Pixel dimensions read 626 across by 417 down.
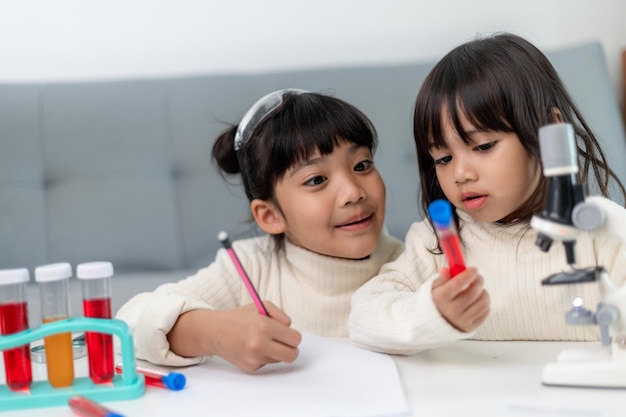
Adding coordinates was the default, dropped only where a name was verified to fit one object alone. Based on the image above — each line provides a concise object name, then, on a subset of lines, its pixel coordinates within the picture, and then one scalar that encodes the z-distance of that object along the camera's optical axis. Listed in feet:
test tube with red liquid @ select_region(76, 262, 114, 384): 2.36
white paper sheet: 2.12
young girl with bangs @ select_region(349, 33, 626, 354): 3.03
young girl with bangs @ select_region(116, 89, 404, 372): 3.57
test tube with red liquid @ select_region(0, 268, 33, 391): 2.28
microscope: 2.02
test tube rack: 2.26
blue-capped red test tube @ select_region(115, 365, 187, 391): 2.40
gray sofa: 5.28
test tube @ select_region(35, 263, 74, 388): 2.31
